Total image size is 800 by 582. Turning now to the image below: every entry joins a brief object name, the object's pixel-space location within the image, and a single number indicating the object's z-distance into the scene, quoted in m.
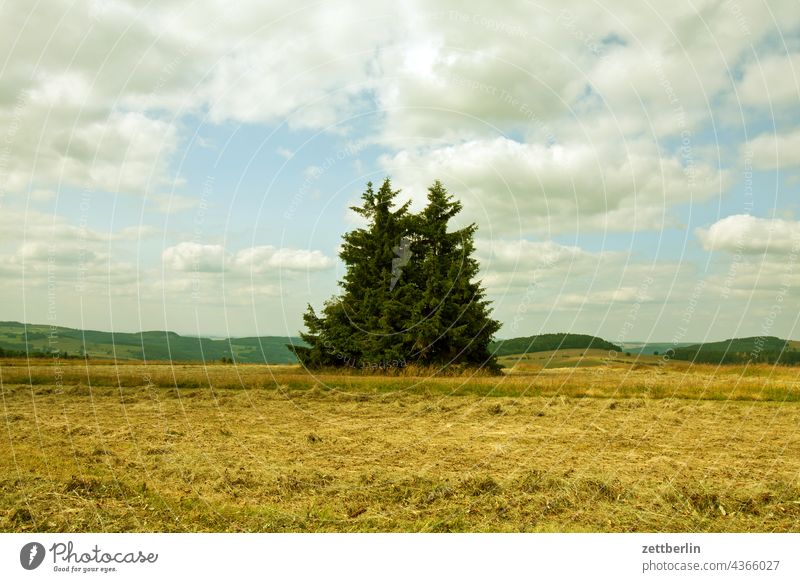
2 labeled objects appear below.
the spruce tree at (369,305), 35.16
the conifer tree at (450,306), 34.69
